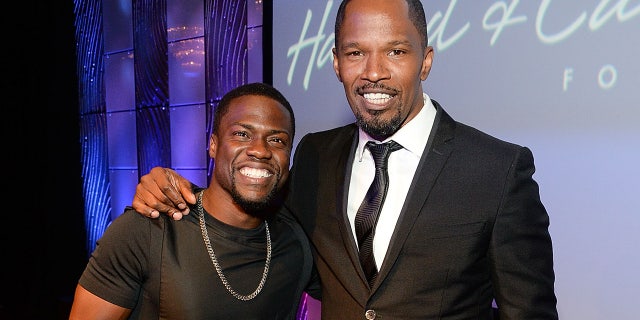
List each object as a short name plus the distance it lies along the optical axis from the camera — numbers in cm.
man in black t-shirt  154
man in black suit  145
